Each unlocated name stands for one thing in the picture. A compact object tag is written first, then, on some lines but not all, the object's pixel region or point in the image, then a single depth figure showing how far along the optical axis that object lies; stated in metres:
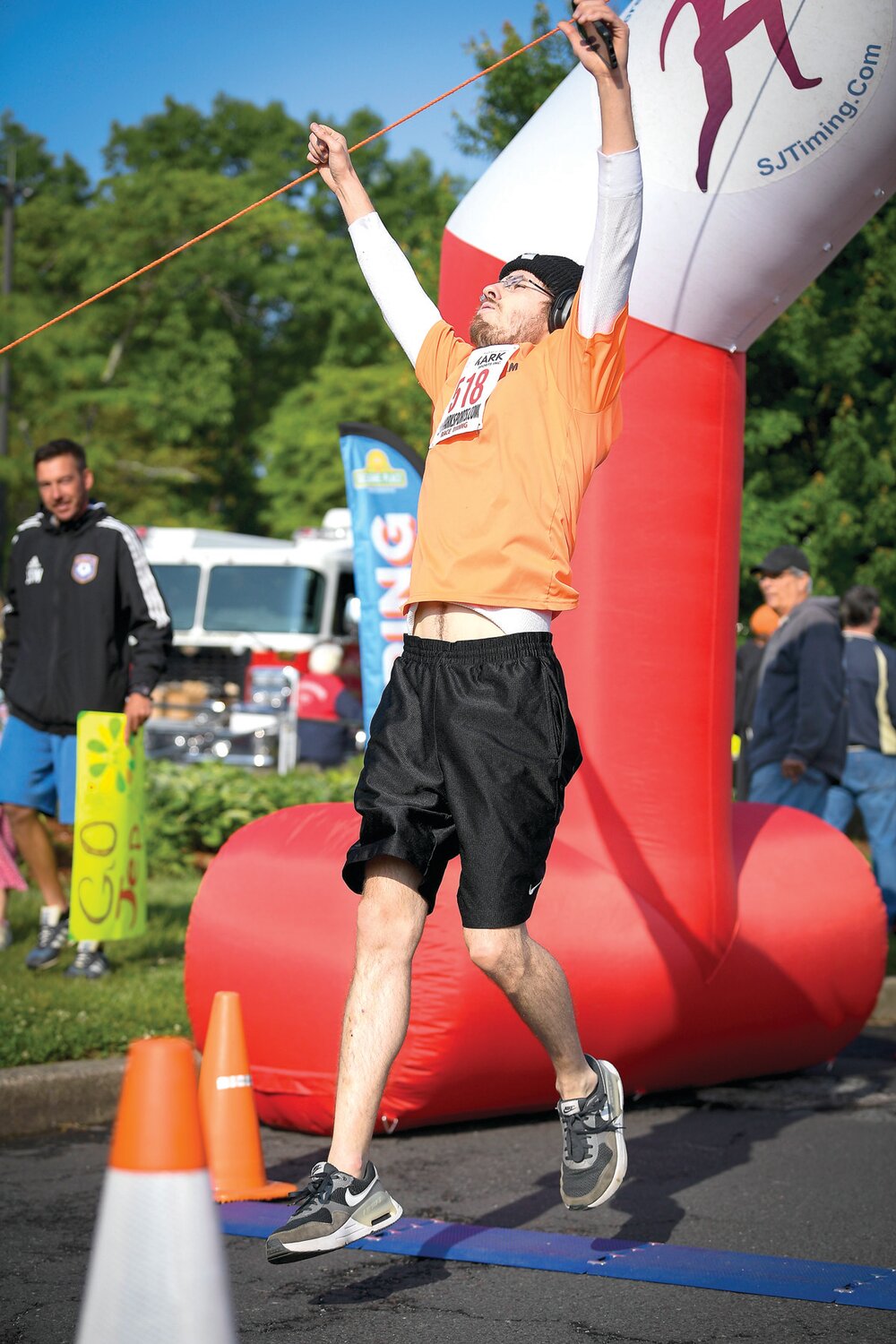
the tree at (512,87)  15.48
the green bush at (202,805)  10.20
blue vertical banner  8.53
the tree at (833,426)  14.39
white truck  20.27
